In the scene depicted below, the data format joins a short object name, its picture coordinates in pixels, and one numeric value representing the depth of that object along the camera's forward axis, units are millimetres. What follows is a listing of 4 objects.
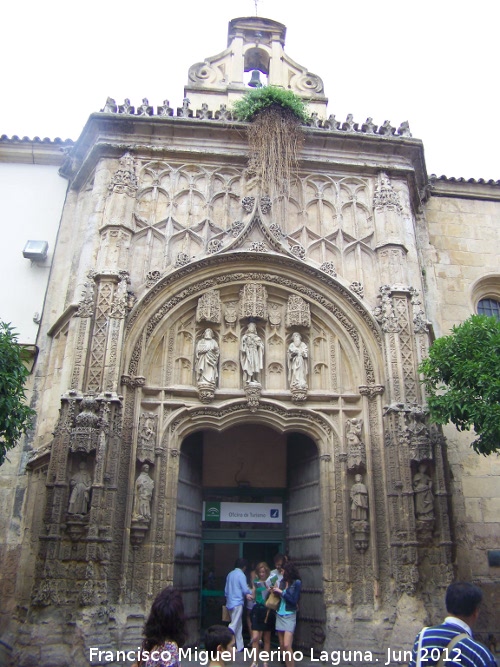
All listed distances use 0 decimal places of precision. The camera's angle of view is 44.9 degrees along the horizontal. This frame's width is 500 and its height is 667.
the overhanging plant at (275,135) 14793
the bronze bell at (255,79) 18541
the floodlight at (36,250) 15141
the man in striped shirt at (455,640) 3705
